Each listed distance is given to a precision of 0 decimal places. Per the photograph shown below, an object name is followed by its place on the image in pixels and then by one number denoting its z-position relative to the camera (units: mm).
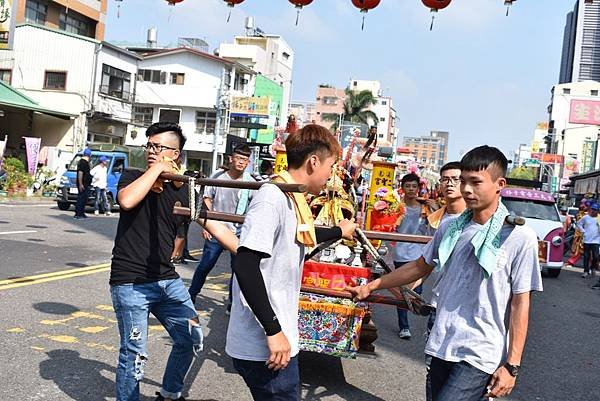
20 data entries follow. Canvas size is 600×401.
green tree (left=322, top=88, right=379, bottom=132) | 68188
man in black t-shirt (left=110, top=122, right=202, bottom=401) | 3846
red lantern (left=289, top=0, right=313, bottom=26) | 11328
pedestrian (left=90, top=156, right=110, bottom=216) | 20109
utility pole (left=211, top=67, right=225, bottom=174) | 45344
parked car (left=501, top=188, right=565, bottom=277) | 15797
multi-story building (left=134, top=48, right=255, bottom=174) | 46625
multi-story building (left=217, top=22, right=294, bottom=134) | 62344
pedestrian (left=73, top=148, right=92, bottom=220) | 17578
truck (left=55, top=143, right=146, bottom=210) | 20000
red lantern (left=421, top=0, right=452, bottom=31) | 10445
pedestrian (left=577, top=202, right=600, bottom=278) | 16031
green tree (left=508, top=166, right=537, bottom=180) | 89500
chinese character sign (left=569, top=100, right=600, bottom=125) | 46312
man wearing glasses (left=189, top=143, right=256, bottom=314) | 7492
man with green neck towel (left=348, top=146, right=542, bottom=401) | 2979
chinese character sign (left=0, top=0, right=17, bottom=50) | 23156
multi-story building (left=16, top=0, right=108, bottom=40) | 36062
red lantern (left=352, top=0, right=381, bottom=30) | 10969
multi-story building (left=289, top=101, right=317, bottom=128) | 94500
